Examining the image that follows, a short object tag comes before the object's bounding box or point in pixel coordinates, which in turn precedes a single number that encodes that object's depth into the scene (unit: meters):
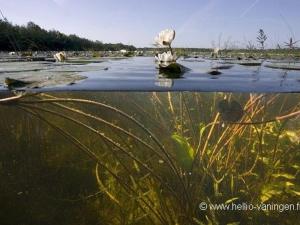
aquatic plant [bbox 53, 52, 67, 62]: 3.16
